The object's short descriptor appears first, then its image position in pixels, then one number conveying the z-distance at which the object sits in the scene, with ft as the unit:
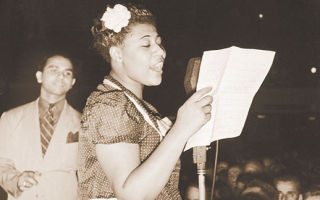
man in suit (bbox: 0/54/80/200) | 7.18
